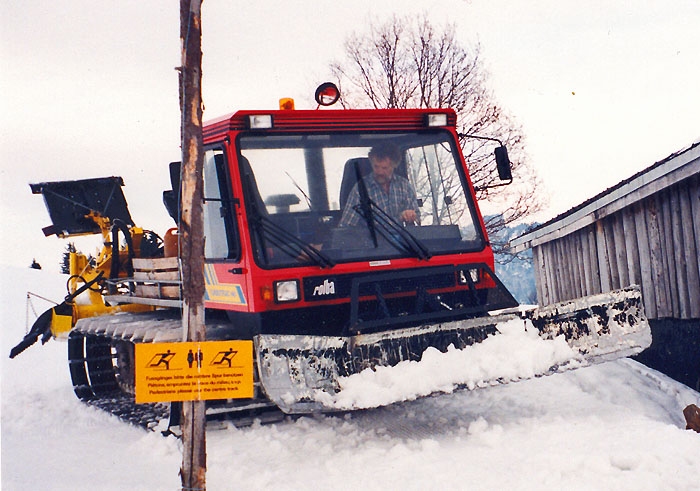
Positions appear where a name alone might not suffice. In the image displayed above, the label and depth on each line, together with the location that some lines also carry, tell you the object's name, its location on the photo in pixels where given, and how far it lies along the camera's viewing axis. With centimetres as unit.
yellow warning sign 337
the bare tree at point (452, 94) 1852
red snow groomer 488
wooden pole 361
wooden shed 676
